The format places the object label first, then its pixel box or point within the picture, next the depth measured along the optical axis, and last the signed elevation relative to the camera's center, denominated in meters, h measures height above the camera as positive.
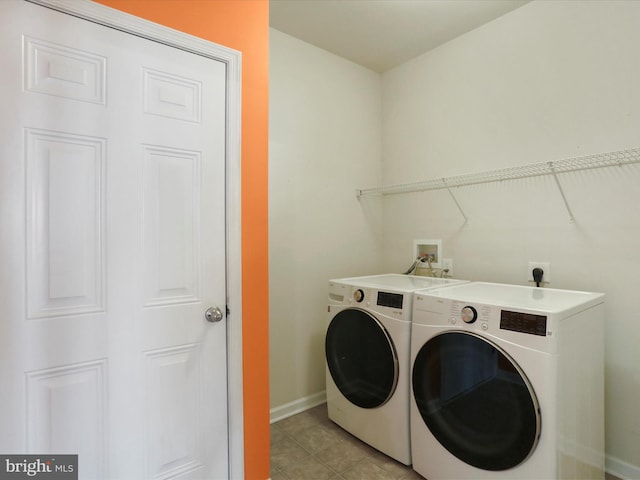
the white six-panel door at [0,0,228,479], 1.07 -0.03
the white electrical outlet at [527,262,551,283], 1.94 -0.17
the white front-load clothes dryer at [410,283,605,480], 1.25 -0.59
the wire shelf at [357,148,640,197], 1.70 +0.39
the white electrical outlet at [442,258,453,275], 2.39 -0.18
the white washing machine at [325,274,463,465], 1.74 -0.65
